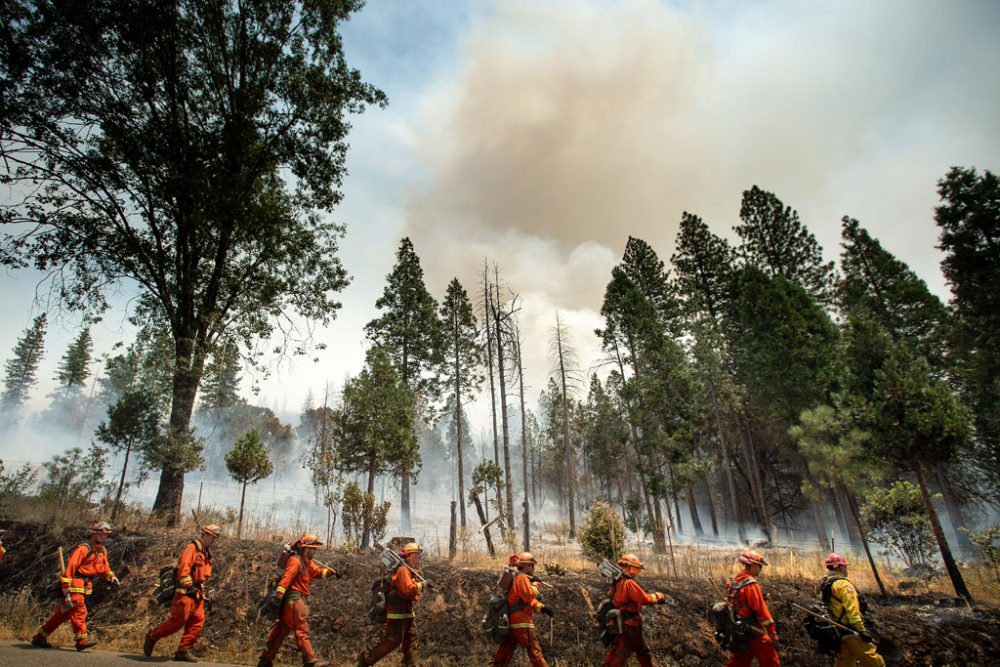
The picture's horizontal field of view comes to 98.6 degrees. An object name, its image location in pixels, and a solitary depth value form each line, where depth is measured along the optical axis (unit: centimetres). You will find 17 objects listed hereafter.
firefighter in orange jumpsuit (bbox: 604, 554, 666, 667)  605
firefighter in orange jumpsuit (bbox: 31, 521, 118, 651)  660
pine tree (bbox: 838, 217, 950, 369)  2442
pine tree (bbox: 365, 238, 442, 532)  2877
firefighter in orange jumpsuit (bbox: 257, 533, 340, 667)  612
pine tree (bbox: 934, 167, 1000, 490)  1931
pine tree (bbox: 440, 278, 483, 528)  2952
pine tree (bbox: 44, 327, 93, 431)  7988
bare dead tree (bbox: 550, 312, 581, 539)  2862
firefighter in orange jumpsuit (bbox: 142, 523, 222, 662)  632
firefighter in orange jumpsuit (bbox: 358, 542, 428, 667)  620
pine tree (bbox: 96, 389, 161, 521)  1779
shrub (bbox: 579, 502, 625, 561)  1281
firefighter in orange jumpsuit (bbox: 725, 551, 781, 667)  568
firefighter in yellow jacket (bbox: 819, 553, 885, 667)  565
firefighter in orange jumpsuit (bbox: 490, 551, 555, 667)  611
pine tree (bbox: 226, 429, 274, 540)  1532
